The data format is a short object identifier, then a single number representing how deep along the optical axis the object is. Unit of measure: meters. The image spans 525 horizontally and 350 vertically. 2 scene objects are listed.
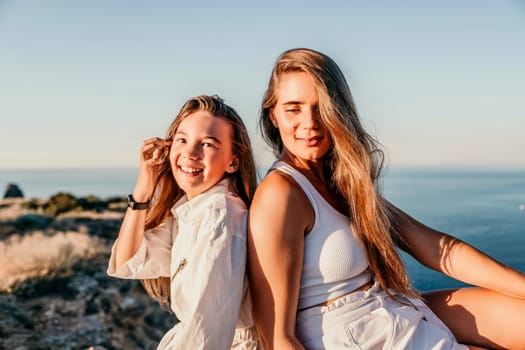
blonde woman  2.00
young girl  1.93
